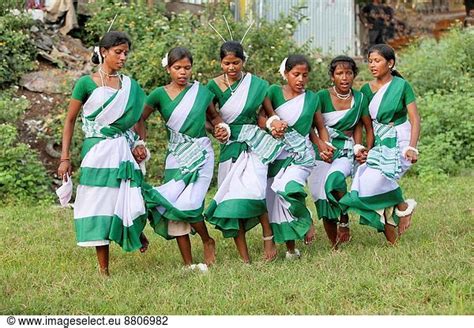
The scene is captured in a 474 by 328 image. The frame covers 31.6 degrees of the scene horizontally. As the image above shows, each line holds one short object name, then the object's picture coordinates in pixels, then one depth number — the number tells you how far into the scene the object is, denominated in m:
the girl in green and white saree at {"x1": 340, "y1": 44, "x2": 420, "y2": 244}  6.31
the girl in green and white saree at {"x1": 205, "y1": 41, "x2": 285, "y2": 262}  6.08
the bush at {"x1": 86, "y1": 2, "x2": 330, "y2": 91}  10.48
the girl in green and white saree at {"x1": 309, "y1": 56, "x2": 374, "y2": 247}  6.41
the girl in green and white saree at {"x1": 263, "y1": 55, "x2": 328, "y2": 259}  6.21
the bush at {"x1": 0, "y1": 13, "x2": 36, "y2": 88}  10.77
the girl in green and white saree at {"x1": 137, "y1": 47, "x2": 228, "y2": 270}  5.99
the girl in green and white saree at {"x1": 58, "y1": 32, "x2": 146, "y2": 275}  5.83
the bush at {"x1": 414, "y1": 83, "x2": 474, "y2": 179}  10.25
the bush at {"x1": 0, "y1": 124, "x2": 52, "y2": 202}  8.80
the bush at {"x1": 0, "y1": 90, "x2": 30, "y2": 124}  9.56
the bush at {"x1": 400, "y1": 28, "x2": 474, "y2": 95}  11.91
